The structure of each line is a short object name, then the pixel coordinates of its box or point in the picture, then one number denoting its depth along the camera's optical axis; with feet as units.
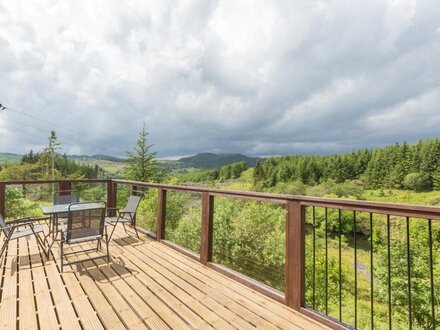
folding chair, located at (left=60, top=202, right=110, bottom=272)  10.49
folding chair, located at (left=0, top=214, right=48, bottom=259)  10.50
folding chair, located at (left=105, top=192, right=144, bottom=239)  15.19
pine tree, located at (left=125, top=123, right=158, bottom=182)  87.04
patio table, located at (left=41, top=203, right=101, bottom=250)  12.85
